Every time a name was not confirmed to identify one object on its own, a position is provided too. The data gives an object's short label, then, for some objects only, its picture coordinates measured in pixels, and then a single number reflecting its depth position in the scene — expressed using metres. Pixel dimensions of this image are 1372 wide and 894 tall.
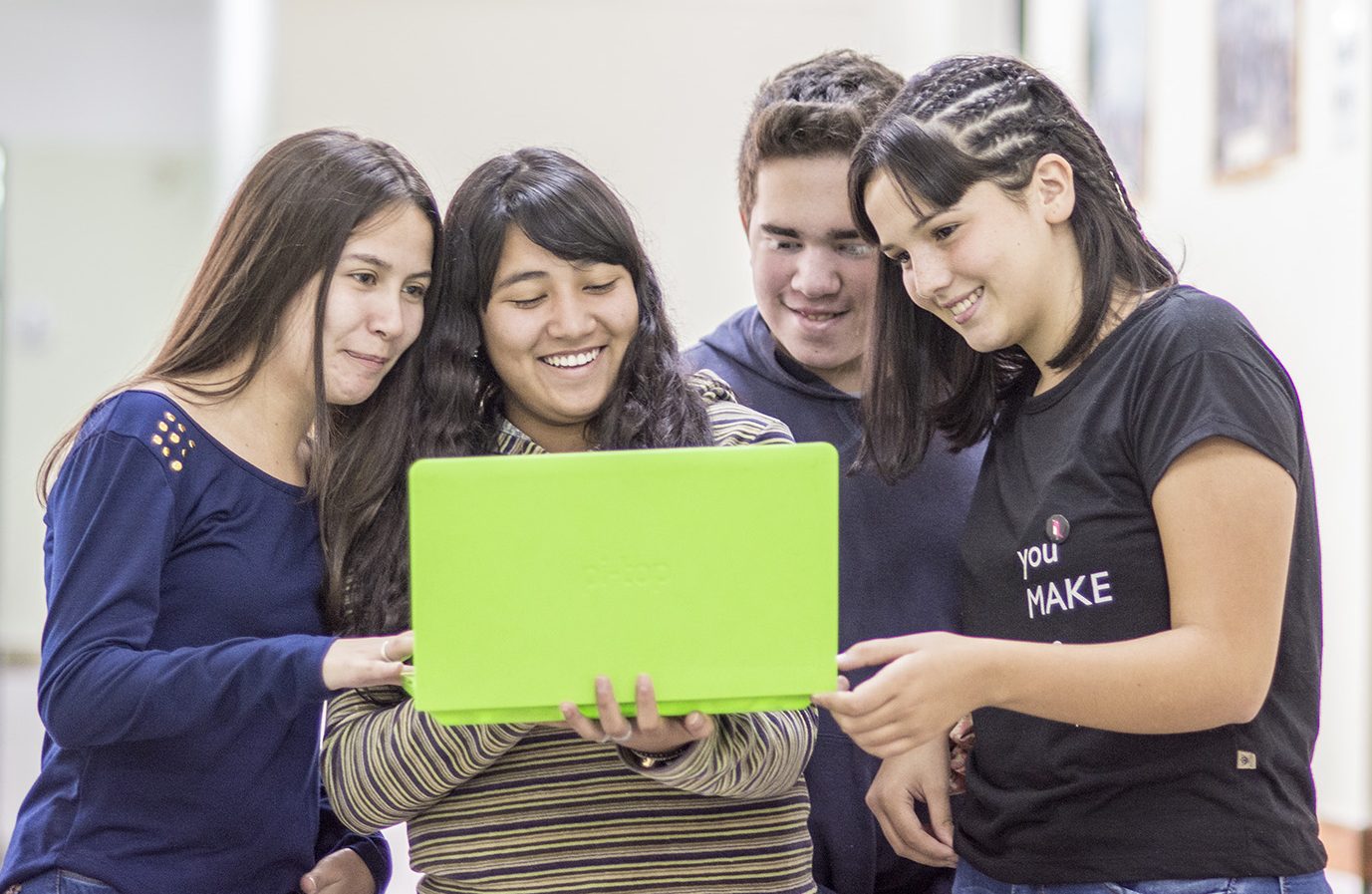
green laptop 2.37
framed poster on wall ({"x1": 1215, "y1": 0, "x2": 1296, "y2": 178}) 5.62
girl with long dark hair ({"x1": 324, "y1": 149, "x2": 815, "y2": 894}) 2.58
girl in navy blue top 2.55
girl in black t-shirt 2.42
